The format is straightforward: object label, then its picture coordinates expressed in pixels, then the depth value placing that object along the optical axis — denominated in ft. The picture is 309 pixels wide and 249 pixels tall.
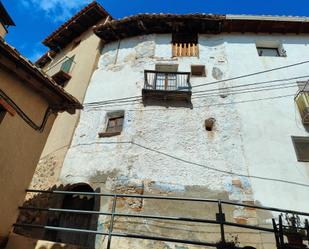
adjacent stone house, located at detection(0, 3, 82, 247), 16.72
